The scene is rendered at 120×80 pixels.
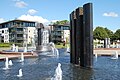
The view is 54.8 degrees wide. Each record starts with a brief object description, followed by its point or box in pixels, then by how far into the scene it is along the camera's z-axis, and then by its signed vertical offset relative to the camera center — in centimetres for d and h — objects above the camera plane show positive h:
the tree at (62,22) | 5934 +970
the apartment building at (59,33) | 5428 +353
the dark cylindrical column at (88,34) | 968 +54
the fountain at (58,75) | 748 -226
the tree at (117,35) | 5043 +237
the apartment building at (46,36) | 5069 +201
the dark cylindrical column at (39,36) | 2601 +101
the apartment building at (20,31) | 4912 +406
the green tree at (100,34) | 5045 +286
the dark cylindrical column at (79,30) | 1048 +95
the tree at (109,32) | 5288 +379
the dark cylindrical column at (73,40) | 1132 +5
